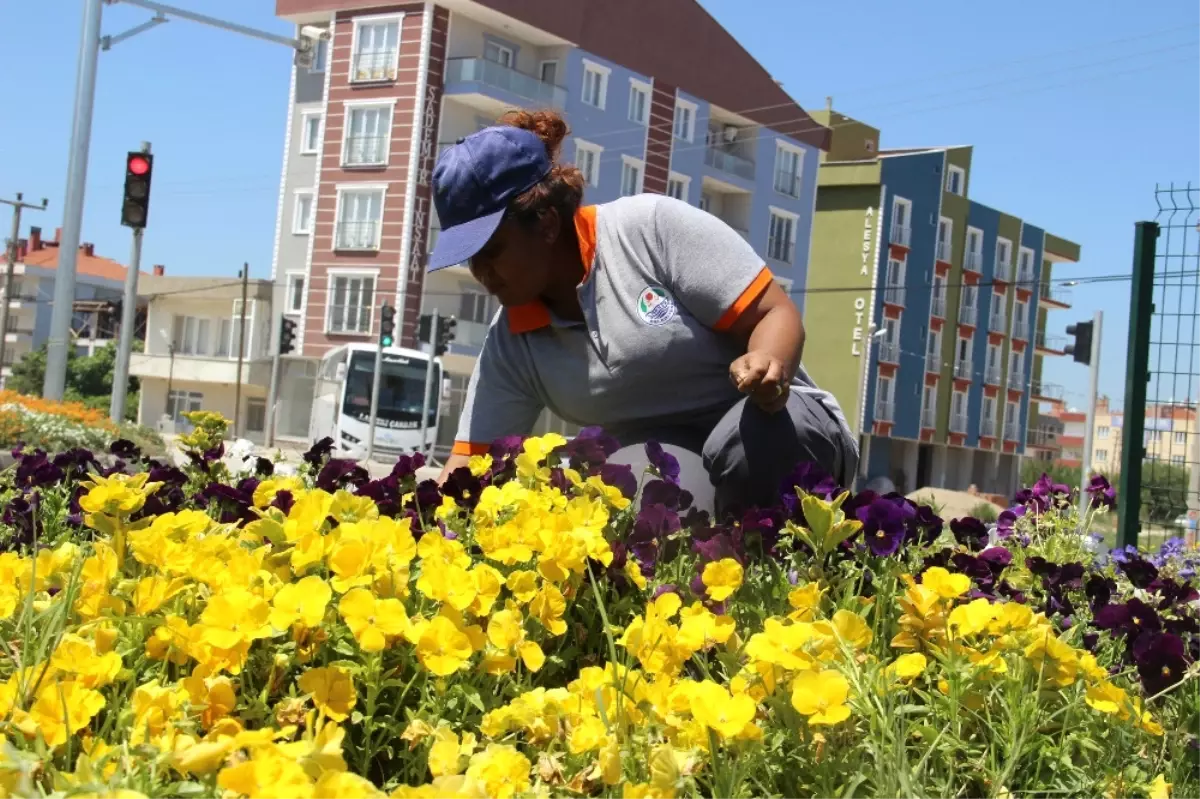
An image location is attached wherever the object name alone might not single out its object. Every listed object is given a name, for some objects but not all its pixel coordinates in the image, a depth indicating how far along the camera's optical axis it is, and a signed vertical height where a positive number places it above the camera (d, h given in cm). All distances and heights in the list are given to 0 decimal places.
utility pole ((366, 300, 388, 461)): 2919 +38
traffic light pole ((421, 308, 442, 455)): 2786 +107
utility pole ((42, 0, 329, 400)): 1430 +210
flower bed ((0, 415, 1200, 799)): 137 -30
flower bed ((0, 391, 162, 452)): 1234 -46
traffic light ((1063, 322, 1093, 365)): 1828 +191
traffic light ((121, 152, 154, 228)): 1438 +217
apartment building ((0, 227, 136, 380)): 8412 +616
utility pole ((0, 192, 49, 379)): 5284 +585
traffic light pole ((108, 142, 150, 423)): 1502 +48
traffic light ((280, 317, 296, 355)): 3669 +195
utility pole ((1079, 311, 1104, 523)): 1473 +140
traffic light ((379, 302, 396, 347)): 2822 +197
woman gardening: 302 +30
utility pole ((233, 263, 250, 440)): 4679 +141
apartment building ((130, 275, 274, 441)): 4966 +180
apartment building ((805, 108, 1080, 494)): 5219 +650
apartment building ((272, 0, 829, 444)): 3762 +940
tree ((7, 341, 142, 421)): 6869 +50
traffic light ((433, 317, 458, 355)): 2857 +190
